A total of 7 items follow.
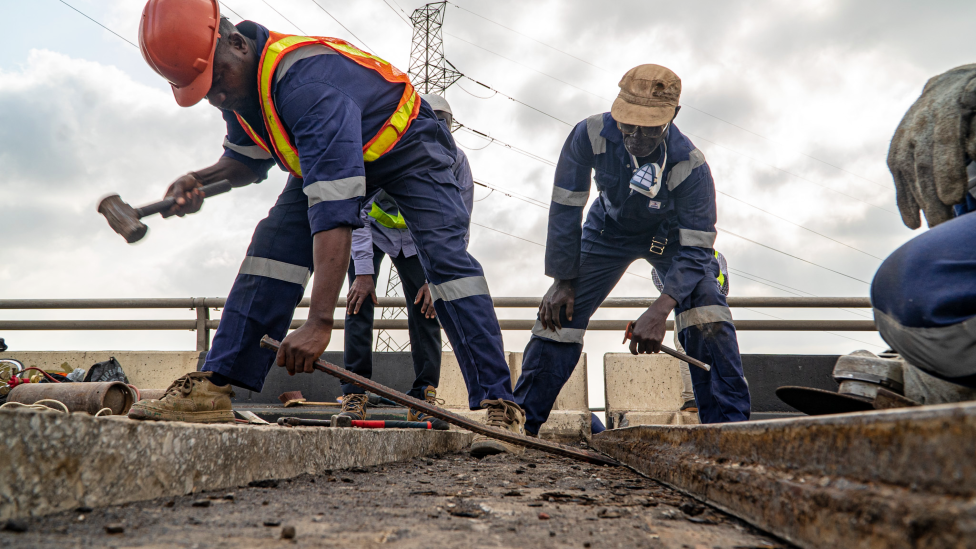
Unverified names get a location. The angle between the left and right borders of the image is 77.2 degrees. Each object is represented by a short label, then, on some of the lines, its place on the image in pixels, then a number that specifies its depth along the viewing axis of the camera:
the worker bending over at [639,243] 3.61
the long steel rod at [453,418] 2.28
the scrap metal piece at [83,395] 2.80
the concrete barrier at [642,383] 5.75
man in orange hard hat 2.28
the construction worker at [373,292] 4.22
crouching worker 1.48
